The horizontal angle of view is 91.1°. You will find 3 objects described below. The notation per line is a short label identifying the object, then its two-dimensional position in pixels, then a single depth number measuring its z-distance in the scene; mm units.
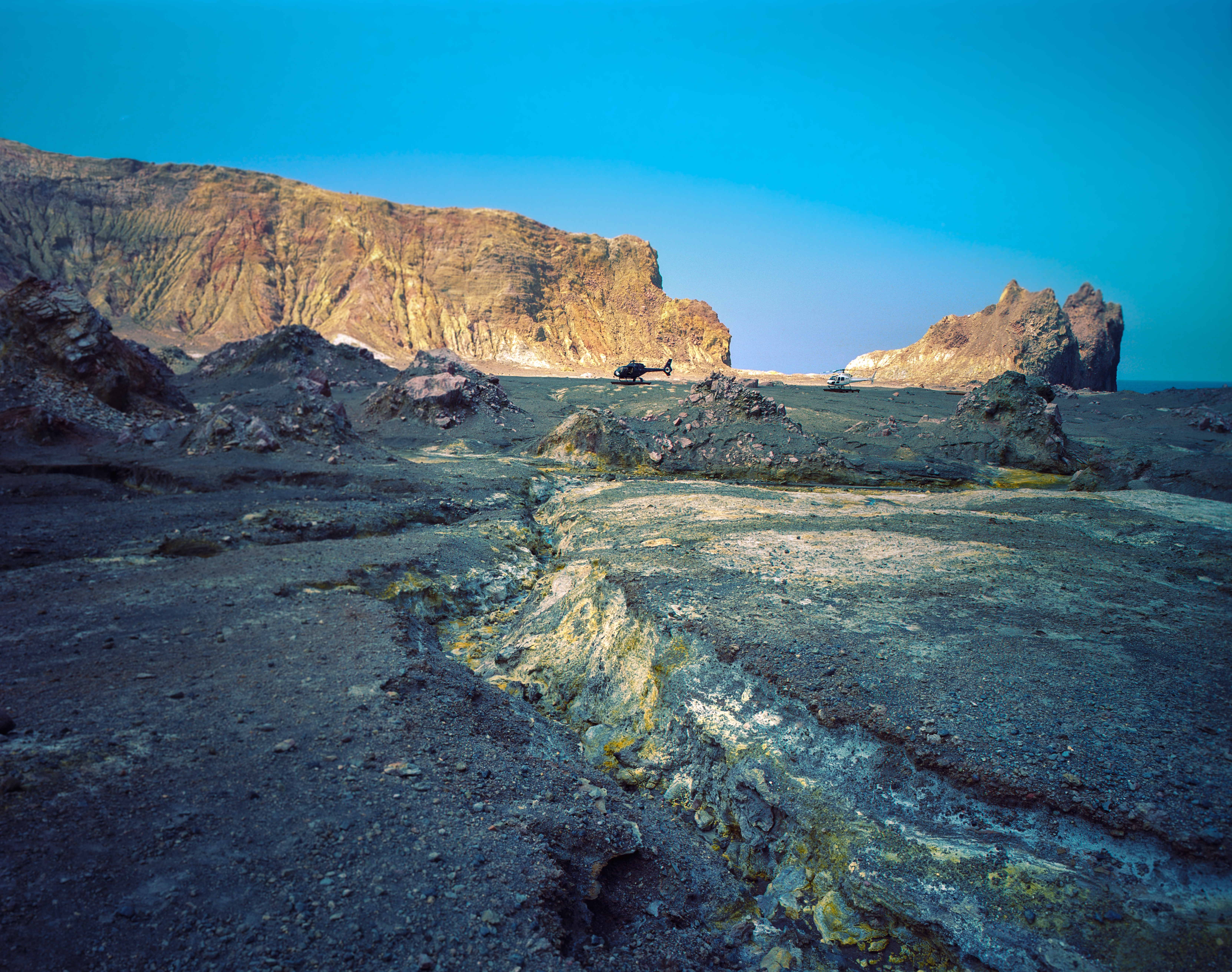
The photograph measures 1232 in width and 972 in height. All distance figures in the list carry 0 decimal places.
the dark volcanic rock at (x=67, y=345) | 13492
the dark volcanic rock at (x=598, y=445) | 14016
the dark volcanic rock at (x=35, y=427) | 11125
